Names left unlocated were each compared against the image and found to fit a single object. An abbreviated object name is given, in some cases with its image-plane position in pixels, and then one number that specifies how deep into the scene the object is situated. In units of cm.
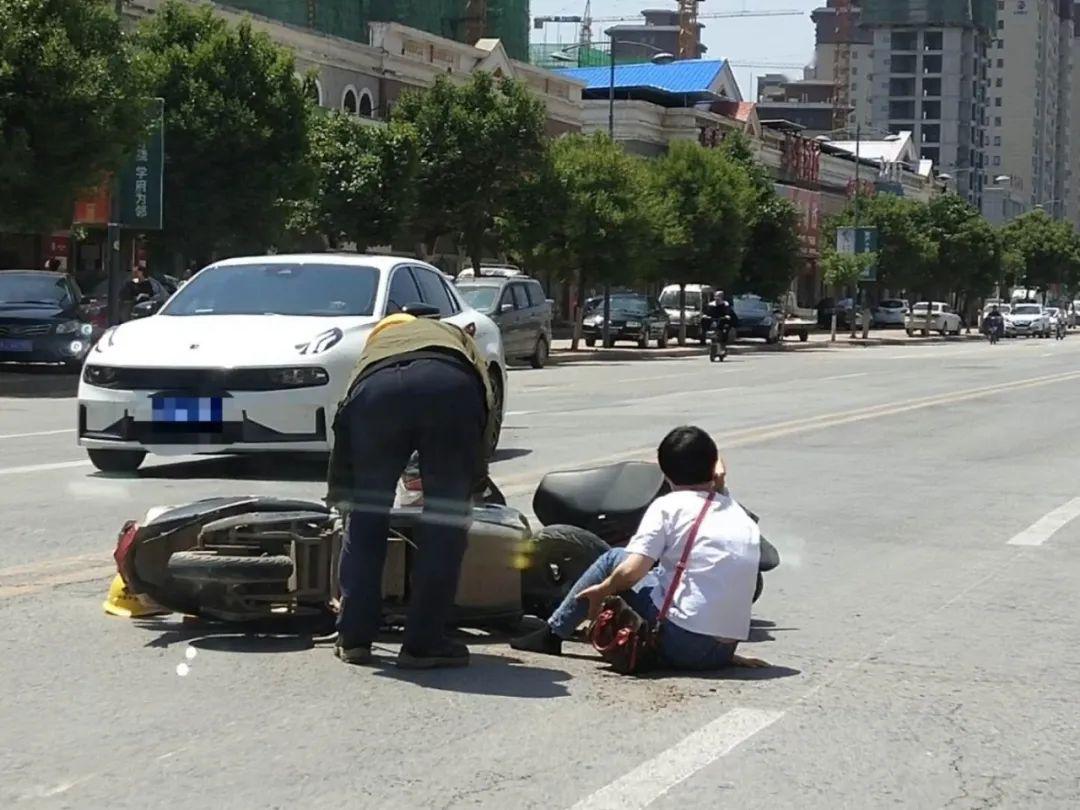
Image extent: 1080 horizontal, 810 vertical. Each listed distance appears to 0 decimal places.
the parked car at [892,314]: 9488
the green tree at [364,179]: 4428
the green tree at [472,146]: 4769
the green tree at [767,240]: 6725
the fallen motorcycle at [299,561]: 720
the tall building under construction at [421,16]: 5934
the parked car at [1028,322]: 9100
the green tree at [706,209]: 5991
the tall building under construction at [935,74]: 18850
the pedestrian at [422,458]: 675
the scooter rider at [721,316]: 4434
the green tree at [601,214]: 4991
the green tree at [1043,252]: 13325
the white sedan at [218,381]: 1231
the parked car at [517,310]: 3591
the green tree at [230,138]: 3747
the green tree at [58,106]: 2841
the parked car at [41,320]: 2784
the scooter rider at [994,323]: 7638
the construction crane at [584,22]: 12288
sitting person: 710
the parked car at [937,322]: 9181
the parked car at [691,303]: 6500
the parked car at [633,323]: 5356
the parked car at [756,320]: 6269
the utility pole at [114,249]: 3167
